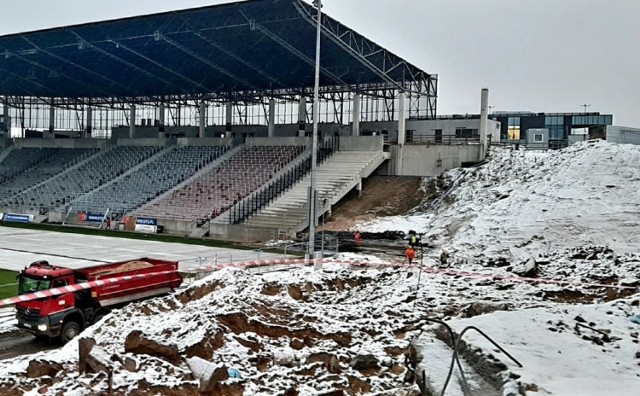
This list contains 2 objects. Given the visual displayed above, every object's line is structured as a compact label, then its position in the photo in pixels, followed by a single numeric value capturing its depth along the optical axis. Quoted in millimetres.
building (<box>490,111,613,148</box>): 76312
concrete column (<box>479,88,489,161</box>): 40469
